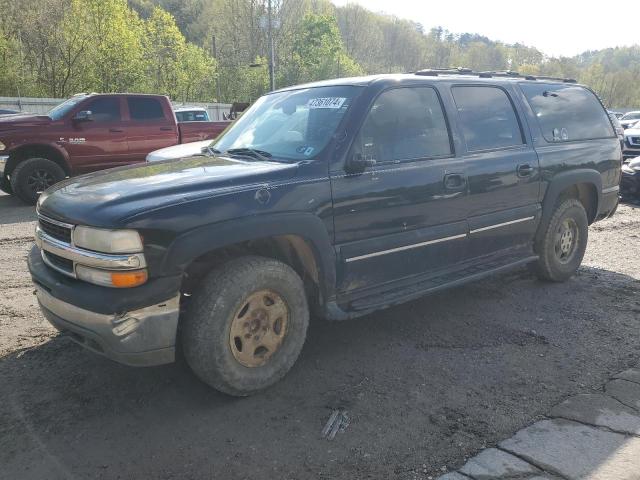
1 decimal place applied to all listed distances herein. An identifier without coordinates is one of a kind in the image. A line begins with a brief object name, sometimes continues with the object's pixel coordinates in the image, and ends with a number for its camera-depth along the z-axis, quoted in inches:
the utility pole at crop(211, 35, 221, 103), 1941.4
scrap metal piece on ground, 110.3
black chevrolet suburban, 107.3
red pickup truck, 359.9
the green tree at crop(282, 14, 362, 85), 2210.9
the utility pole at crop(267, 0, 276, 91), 1267.3
